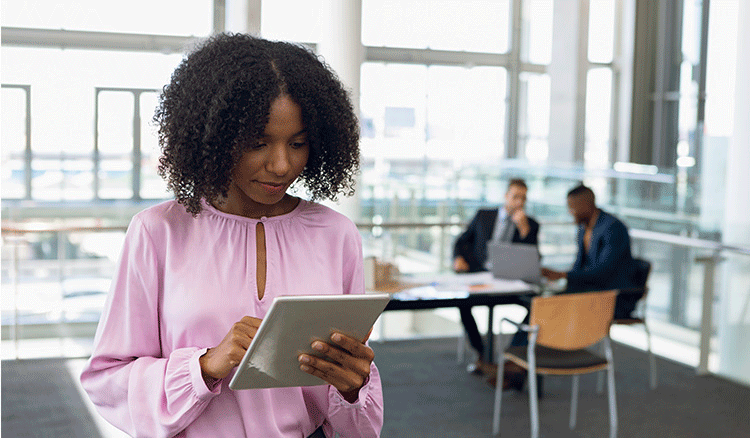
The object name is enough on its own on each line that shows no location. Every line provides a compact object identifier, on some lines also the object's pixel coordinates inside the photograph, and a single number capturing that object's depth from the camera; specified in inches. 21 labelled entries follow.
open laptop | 197.0
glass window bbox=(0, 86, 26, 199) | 468.1
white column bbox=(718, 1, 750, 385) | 223.9
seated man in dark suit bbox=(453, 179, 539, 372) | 228.8
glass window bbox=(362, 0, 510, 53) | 581.6
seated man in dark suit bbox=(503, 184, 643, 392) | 207.6
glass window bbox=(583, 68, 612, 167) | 626.2
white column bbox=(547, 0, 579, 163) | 602.5
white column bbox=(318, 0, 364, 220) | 262.2
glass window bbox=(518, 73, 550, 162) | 639.1
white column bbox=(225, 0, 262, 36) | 368.5
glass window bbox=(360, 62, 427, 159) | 579.5
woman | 57.3
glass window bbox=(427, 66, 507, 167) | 599.8
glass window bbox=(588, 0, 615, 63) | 620.4
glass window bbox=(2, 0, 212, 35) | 491.2
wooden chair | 162.2
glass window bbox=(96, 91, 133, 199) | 491.8
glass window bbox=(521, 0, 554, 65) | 629.0
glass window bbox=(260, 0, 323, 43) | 542.9
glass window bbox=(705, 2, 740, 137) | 436.1
